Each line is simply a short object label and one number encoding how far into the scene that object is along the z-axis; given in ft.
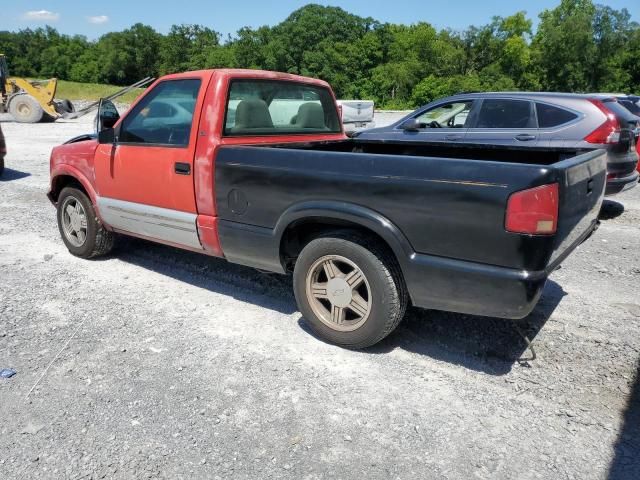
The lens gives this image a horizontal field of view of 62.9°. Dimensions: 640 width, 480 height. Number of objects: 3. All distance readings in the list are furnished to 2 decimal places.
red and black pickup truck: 9.20
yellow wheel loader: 71.26
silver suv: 22.13
